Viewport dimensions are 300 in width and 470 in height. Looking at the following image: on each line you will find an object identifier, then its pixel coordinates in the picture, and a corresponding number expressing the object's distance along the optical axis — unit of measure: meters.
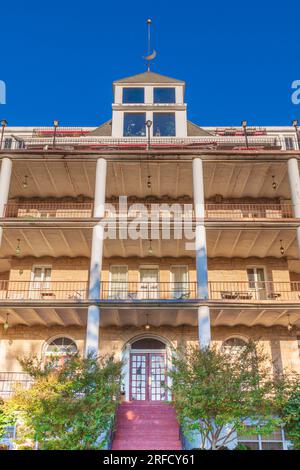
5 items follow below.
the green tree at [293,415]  14.40
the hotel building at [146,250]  19.02
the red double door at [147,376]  19.92
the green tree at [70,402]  11.74
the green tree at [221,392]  12.45
